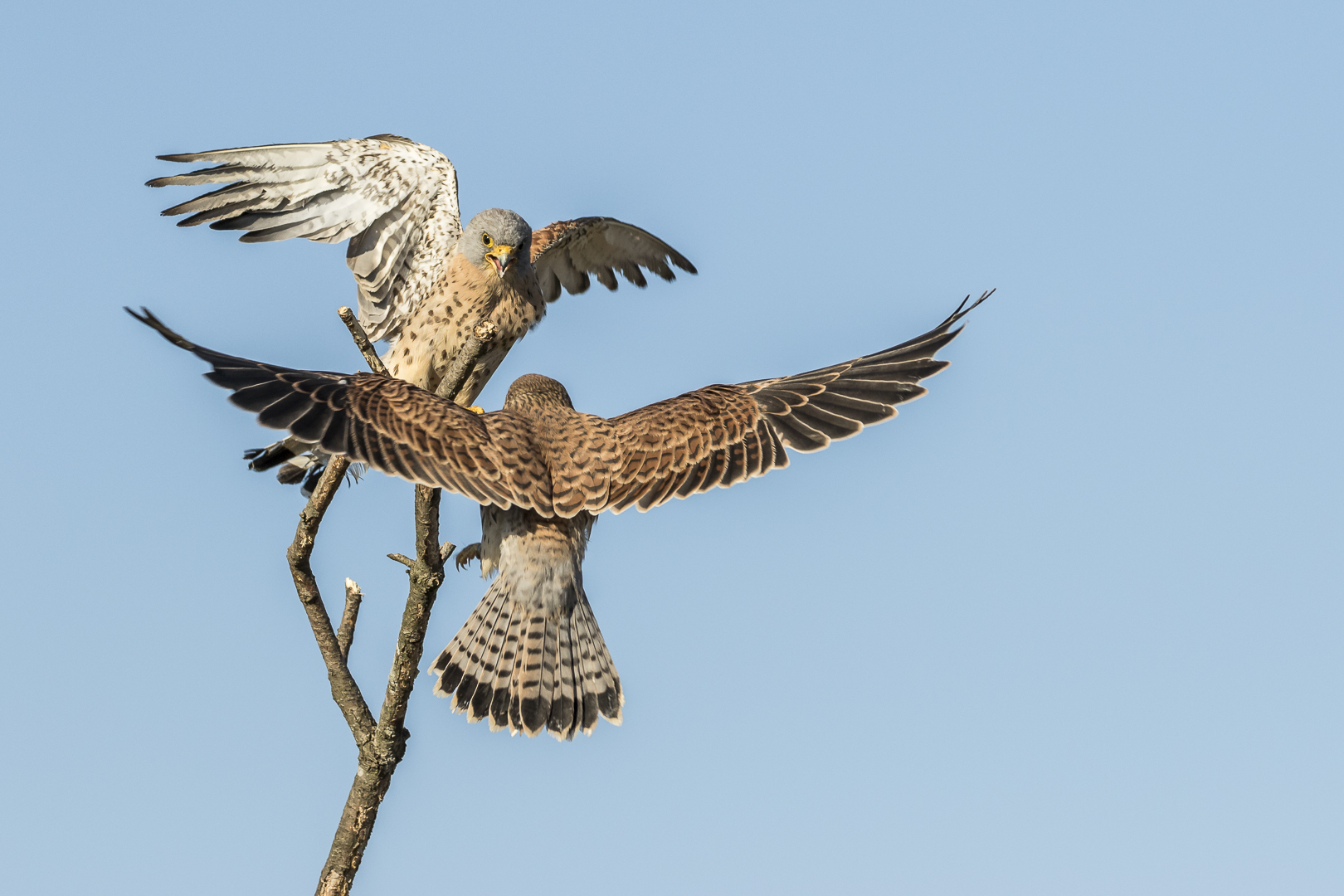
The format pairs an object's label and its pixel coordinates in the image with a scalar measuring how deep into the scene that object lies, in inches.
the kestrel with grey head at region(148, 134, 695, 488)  628.1
